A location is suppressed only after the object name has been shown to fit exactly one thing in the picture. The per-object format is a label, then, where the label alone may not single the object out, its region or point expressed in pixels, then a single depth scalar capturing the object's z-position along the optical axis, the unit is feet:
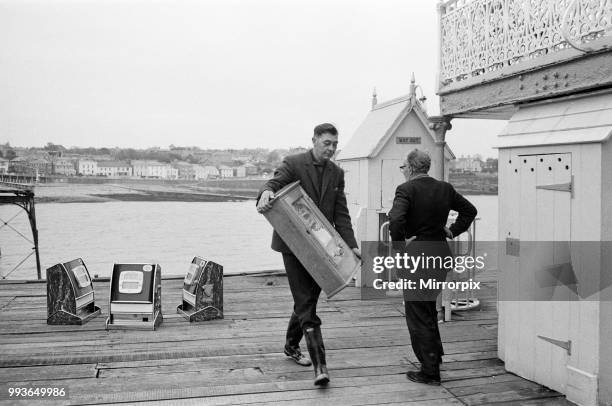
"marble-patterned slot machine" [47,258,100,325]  20.72
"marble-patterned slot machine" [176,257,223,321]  21.43
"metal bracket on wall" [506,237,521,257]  15.98
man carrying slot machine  14.66
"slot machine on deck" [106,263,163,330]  20.30
